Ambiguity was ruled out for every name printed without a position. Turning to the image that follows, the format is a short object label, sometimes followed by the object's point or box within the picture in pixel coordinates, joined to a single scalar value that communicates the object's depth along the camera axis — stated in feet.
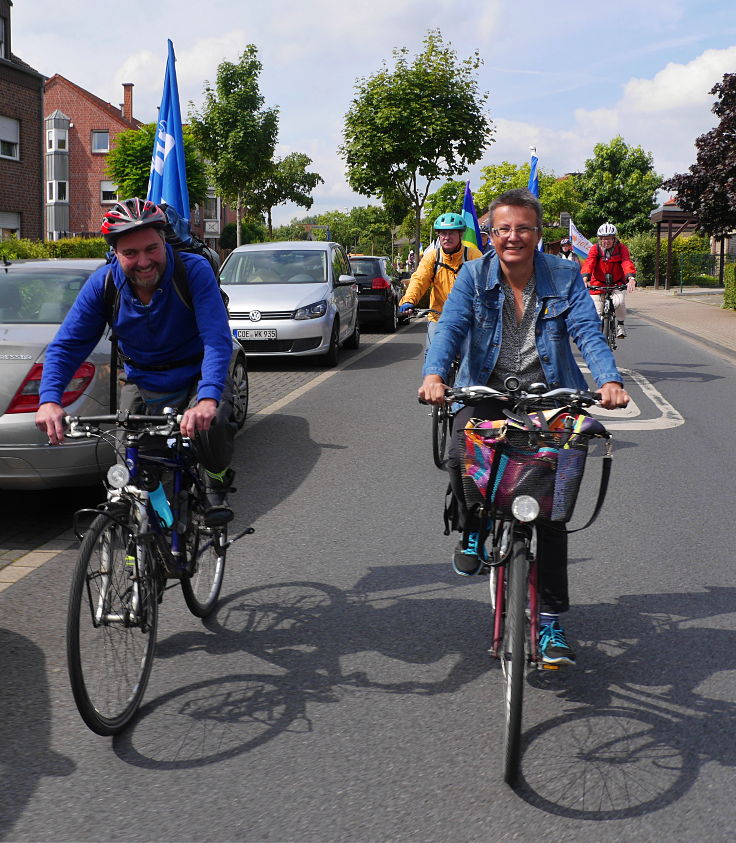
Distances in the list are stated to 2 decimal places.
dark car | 70.69
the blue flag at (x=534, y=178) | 50.88
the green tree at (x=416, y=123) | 116.78
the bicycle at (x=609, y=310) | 47.11
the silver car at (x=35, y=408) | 18.71
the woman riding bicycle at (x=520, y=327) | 12.14
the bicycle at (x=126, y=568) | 10.58
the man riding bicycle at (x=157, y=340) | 12.04
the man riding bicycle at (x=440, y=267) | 27.20
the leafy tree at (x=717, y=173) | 97.04
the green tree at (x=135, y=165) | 127.34
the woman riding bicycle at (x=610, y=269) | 46.42
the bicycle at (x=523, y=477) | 10.39
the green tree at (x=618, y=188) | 239.30
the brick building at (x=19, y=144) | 106.32
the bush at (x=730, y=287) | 95.81
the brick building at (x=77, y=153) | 204.95
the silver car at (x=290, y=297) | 46.50
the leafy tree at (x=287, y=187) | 194.31
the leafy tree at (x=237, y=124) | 124.98
